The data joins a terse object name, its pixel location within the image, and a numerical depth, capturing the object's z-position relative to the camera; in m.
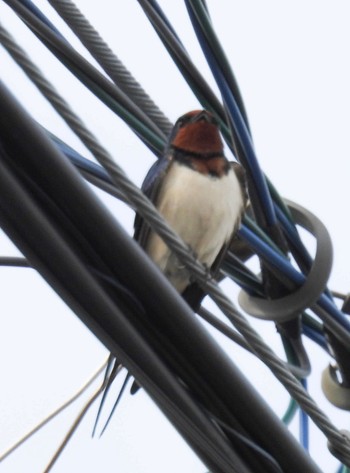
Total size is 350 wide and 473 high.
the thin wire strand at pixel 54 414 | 5.70
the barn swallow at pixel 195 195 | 6.13
